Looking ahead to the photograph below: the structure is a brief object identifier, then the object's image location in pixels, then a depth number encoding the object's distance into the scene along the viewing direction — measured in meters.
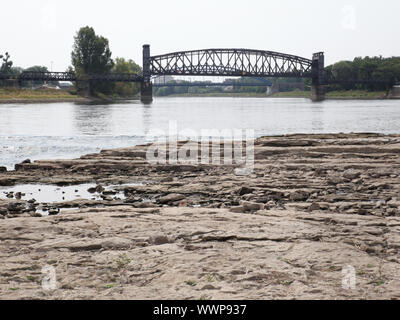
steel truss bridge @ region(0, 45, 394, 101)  143.60
